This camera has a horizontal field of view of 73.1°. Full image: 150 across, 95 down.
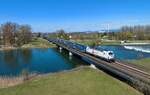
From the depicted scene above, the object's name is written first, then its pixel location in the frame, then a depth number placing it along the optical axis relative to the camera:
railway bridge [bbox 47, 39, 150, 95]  13.63
